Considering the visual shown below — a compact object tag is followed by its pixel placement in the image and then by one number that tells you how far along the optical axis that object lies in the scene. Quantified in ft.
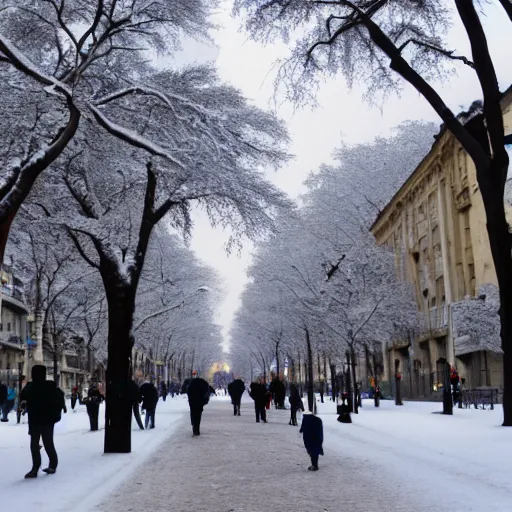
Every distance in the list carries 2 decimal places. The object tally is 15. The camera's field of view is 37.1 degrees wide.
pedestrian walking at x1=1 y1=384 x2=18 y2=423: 106.22
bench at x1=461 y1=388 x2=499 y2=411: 110.71
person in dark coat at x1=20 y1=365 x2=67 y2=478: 37.27
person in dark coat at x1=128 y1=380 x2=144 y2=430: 53.03
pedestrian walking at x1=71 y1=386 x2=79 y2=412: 147.82
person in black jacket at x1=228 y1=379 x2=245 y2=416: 111.86
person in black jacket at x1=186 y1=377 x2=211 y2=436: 71.77
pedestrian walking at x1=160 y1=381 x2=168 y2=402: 216.13
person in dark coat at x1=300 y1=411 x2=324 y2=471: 40.82
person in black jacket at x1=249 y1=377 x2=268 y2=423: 96.84
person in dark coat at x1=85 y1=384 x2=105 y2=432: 75.20
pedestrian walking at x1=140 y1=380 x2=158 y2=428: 79.36
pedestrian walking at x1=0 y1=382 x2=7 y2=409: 94.12
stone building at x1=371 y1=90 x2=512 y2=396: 137.08
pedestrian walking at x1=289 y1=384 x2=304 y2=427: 81.22
